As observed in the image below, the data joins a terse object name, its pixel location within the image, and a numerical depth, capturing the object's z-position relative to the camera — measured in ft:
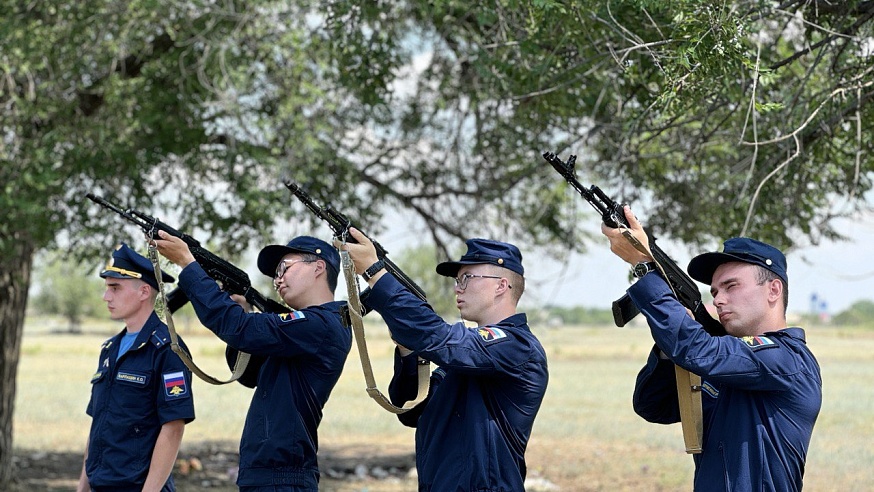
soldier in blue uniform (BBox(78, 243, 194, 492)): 16.65
